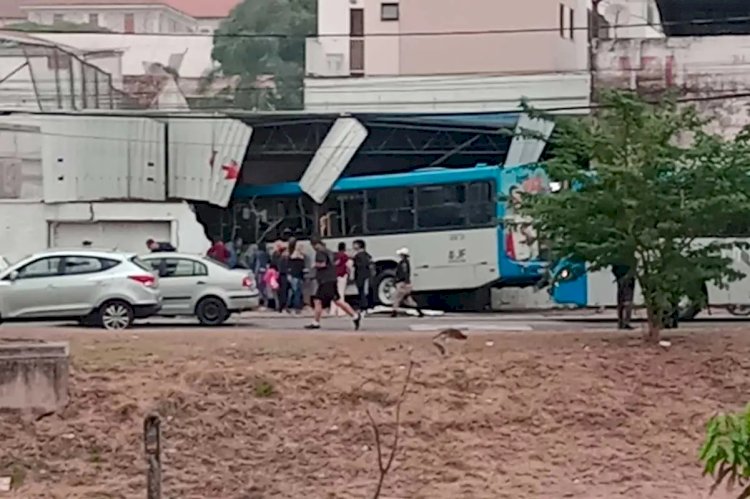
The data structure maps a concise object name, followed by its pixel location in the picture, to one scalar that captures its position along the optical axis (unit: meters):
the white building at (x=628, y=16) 60.44
